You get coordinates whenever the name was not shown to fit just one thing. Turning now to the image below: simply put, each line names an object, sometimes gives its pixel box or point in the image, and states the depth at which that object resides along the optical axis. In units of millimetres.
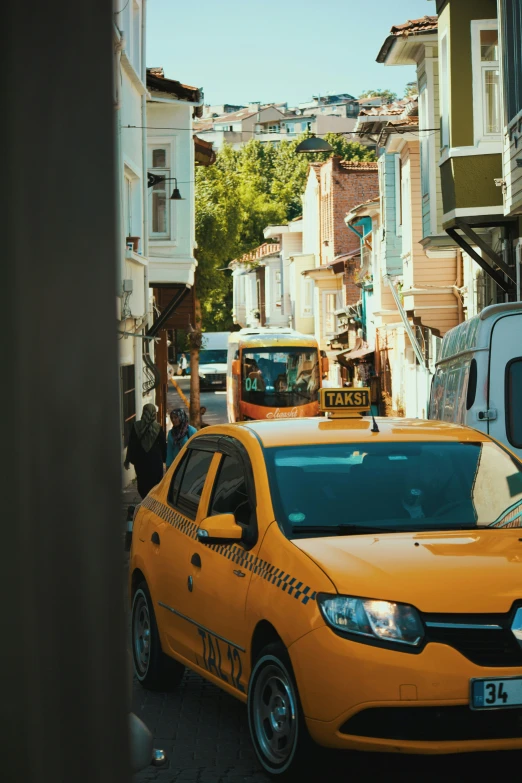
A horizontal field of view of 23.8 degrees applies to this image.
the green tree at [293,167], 100375
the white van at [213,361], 68375
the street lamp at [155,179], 26766
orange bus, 36688
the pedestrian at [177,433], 13500
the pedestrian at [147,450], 13945
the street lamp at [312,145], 35031
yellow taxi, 4926
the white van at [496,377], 10961
